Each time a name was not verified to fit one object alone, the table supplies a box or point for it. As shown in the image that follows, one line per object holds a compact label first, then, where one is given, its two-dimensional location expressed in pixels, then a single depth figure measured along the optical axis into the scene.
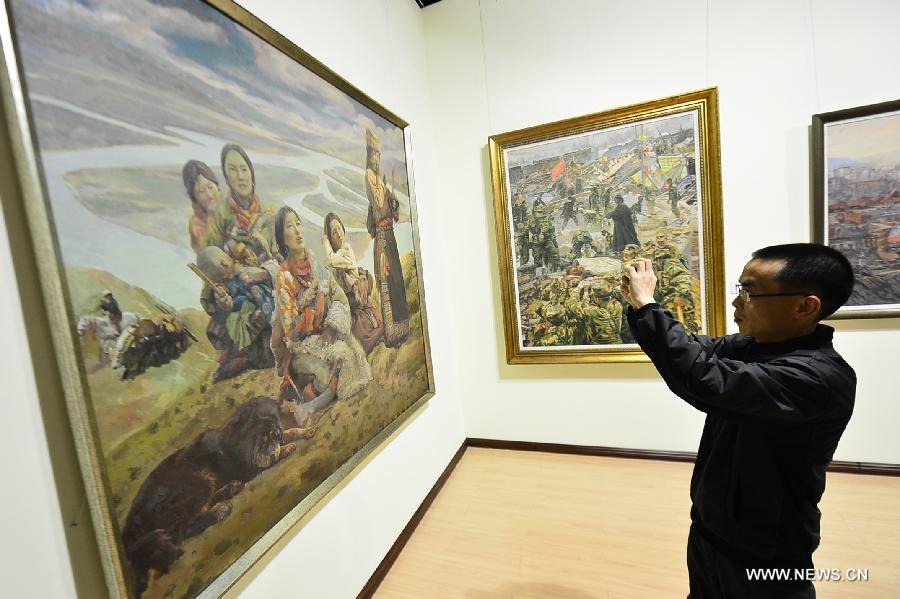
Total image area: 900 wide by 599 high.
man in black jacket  0.96
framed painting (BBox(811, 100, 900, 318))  2.20
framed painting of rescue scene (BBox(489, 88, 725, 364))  2.47
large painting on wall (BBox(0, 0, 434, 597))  0.85
